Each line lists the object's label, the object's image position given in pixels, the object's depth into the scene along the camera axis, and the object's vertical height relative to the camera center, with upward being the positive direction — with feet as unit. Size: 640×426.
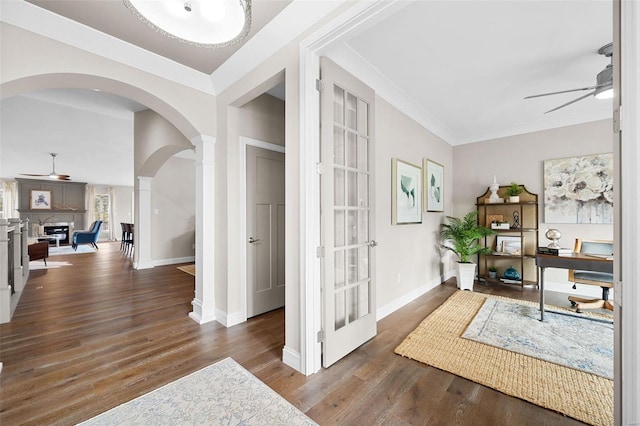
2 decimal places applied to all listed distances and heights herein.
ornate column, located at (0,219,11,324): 9.31 -2.33
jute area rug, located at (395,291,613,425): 5.36 -3.98
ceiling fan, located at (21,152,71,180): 23.46 +4.56
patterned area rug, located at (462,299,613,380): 6.92 -3.93
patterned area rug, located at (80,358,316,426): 4.99 -3.98
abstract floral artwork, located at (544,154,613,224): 12.34 +1.07
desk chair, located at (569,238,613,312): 10.06 -2.71
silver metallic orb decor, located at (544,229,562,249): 9.51 -0.88
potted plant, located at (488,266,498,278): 14.74 -3.45
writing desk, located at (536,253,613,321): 7.84 -1.64
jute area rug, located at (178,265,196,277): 17.49 -4.01
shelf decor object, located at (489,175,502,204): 14.67 +0.96
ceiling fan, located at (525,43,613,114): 7.38 +3.78
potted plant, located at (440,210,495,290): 13.44 -1.67
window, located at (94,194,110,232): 38.91 +0.59
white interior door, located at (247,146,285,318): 10.09 -0.75
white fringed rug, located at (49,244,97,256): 26.35 -4.00
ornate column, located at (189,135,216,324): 9.63 -0.55
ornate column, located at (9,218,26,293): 12.74 -2.37
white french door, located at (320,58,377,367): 6.60 -0.01
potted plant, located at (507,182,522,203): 13.99 +1.03
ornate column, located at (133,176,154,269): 18.48 -1.09
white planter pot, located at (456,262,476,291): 13.35 -3.28
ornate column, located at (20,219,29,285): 14.88 -2.18
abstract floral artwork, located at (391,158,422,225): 10.55 +0.82
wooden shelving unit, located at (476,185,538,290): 14.08 -1.53
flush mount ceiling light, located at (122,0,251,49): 3.70 +2.86
